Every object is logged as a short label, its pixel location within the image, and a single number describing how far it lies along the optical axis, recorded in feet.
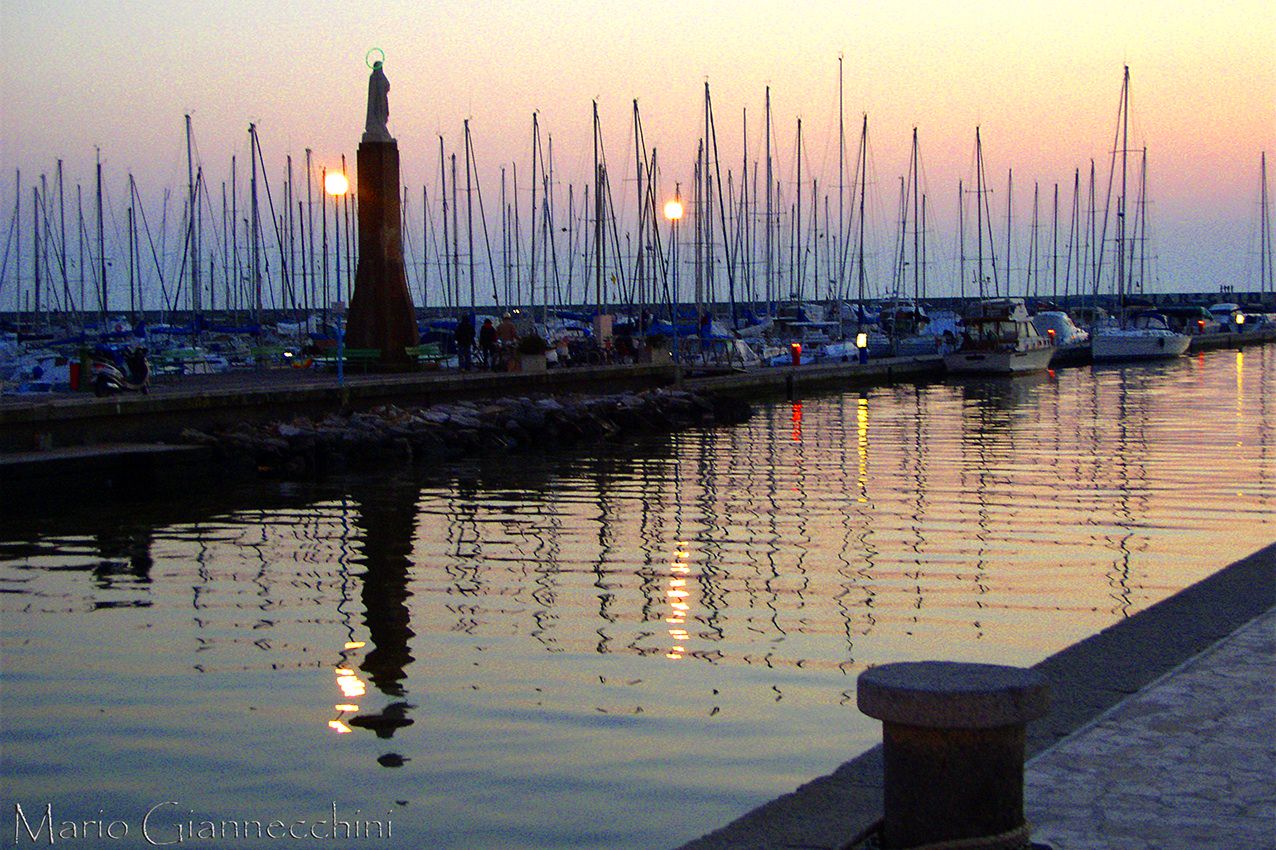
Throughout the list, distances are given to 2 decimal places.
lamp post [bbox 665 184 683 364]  135.03
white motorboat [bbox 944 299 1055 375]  196.95
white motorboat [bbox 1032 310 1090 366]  243.01
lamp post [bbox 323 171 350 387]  96.94
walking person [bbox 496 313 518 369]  130.21
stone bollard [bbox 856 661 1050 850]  16.63
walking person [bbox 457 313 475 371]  129.18
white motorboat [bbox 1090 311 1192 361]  241.35
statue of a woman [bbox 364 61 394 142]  117.50
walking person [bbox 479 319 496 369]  131.44
